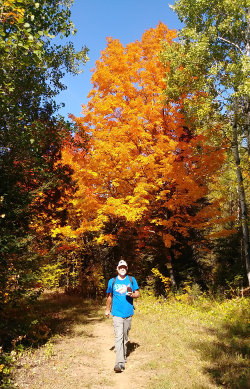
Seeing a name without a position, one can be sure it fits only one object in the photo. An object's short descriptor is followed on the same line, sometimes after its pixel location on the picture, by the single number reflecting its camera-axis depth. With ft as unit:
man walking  19.42
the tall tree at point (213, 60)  33.58
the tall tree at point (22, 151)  19.42
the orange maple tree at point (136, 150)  40.81
